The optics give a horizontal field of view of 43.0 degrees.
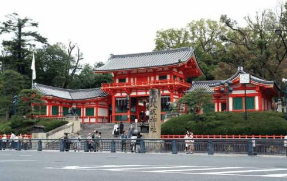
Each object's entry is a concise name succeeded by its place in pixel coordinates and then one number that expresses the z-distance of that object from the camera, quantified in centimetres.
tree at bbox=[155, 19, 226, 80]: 6150
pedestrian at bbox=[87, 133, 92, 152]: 2673
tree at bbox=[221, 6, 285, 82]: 4013
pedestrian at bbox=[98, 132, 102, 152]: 2664
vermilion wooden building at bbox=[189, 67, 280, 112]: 3697
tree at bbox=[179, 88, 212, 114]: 3375
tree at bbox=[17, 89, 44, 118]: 4062
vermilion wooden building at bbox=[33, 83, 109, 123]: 4834
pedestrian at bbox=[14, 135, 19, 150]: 3018
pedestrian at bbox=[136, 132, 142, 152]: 2491
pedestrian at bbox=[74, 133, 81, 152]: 2708
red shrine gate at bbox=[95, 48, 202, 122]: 4491
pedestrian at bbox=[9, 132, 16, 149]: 3138
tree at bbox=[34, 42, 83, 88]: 6231
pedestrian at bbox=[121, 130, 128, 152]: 2478
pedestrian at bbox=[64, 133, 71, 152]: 2747
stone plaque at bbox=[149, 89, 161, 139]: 2831
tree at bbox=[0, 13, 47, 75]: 5525
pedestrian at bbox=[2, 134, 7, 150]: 3093
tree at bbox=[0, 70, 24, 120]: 4566
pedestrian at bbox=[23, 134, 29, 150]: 3042
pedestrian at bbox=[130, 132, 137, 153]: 2479
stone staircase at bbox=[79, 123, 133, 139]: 4036
